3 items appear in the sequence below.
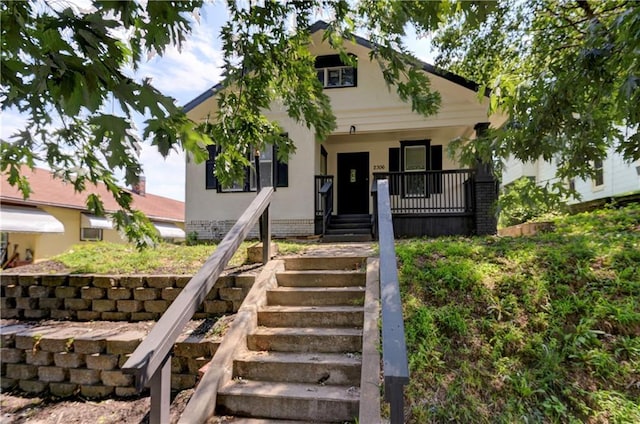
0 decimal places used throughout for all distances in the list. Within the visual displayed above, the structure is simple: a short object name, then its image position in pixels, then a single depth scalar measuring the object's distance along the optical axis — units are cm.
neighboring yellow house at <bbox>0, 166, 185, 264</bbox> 1233
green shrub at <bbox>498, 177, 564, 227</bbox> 503
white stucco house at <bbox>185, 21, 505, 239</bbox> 973
